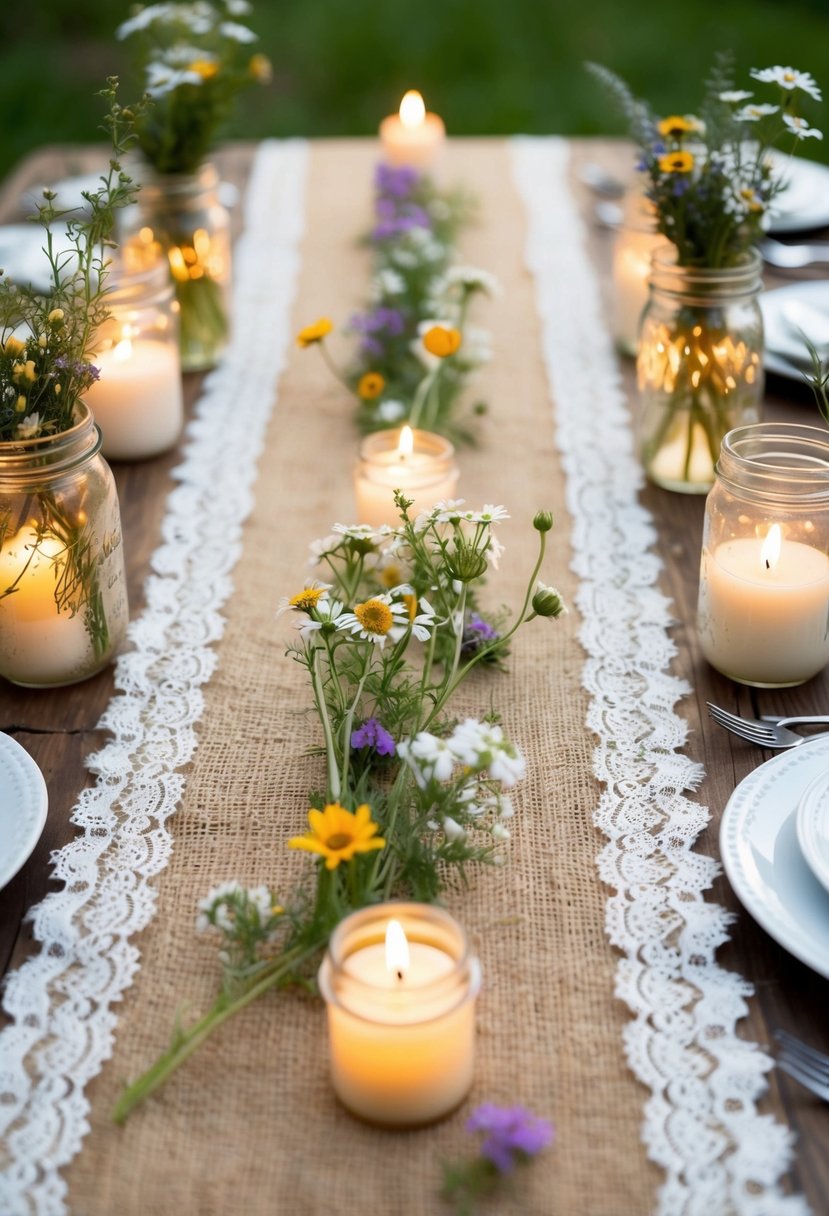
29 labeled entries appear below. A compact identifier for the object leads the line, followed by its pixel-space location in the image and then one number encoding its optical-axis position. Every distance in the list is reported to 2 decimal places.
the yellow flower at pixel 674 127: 1.42
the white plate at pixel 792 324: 1.67
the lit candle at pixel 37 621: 1.14
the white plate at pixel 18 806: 0.93
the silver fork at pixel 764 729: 1.11
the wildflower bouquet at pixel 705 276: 1.37
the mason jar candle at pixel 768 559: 1.15
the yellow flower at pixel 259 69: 1.79
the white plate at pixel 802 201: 2.13
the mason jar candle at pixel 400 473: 1.37
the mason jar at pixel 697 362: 1.44
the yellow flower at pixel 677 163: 1.36
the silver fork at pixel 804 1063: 0.80
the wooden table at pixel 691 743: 0.84
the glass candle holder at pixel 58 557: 1.12
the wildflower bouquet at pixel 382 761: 0.86
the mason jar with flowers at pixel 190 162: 1.75
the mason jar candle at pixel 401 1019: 0.76
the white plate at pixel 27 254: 1.84
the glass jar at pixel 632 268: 1.84
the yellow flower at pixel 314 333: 1.55
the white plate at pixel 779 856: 0.87
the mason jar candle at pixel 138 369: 1.58
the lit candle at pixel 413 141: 2.29
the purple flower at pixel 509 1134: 0.75
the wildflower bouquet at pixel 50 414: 1.09
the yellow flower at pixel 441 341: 1.51
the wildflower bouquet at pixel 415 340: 1.65
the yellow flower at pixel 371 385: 1.61
